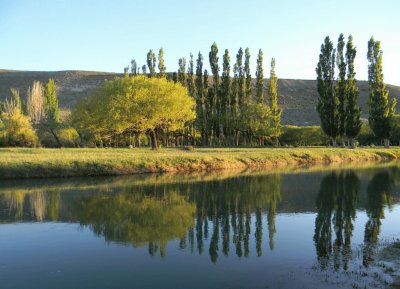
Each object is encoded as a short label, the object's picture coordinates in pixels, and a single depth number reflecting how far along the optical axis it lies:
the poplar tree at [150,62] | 72.50
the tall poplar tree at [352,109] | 64.75
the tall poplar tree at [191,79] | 74.50
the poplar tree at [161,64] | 72.04
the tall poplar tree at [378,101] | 67.19
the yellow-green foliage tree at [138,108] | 52.00
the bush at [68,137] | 68.06
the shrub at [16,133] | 61.22
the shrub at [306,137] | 81.12
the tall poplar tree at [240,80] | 73.44
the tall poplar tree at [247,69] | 73.62
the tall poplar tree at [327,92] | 65.00
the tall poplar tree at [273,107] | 72.06
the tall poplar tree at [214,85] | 72.56
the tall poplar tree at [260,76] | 74.38
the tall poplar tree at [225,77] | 72.44
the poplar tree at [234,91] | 73.38
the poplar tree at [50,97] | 89.75
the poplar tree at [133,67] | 79.69
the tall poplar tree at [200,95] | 73.12
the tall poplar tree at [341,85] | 65.12
